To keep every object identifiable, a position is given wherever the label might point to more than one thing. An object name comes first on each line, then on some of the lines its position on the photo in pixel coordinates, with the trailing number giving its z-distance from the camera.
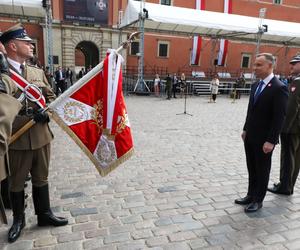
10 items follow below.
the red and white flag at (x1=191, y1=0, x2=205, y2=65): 28.64
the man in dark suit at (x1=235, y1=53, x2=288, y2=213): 3.34
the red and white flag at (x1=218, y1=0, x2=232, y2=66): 29.05
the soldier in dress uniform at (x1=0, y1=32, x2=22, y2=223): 1.54
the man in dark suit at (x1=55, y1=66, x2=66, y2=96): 17.60
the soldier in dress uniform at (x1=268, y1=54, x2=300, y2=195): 4.01
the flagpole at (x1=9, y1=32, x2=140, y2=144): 2.93
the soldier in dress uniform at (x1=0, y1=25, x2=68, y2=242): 2.72
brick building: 25.39
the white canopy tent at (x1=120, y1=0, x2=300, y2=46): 17.72
